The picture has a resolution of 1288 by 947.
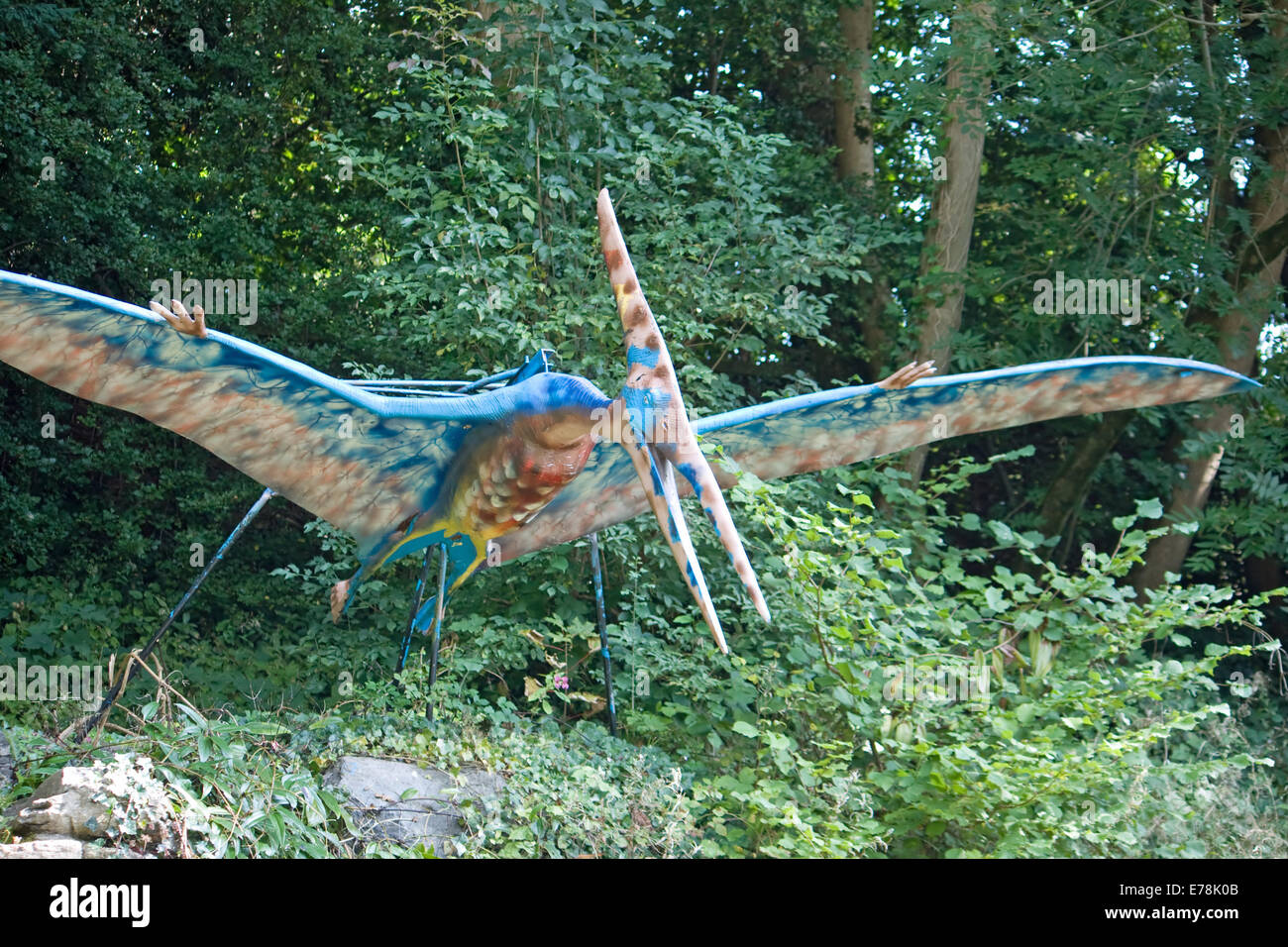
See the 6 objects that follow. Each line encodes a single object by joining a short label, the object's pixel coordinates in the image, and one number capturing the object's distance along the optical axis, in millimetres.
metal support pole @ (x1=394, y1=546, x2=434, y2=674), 4265
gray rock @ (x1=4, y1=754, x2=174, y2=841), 2973
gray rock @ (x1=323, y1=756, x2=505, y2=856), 3664
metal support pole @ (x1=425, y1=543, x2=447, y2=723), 4086
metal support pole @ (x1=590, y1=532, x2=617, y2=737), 4355
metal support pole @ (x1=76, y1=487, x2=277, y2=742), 3639
